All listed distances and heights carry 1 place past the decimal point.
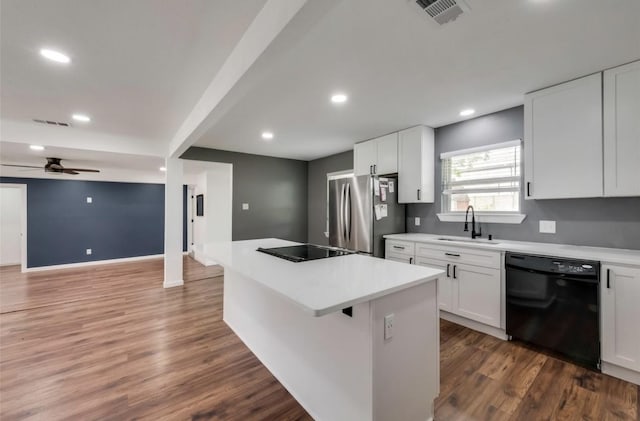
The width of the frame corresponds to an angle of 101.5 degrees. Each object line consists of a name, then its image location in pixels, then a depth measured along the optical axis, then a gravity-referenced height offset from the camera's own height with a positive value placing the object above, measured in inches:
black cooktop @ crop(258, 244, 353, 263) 77.4 -13.7
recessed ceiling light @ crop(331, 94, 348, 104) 102.7 +45.5
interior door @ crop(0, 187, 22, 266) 246.2 -13.9
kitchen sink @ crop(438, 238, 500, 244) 114.7 -13.7
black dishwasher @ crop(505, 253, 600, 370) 79.6 -31.2
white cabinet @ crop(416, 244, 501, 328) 100.7 -30.4
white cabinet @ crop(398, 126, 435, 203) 137.5 +24.4
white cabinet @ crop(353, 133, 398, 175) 150.6 +33.8
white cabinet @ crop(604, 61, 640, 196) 79.0 +24.8
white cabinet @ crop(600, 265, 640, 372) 73.2 -30.3
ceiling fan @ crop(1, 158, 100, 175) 182.9 +31.7
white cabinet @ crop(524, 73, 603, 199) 86.5 +24.9
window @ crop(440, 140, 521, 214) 116.6 +15.2
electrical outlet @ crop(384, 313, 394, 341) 50.7 -22.6
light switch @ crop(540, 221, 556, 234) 103.8 -6.7
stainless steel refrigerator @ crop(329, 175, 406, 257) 139.6 -0.8
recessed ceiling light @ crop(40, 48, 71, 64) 72.7 +44.6
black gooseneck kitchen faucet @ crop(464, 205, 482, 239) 123.8 -7.3
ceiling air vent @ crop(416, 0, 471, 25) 55.7 +44.4
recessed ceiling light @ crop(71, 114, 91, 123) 122.1 +45.0
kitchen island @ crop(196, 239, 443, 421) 48.9 -27.5
